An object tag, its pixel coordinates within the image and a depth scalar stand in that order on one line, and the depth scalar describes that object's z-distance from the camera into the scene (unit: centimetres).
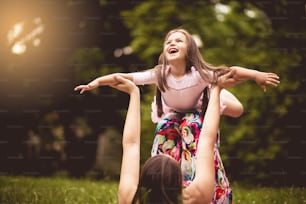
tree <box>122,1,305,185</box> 565
